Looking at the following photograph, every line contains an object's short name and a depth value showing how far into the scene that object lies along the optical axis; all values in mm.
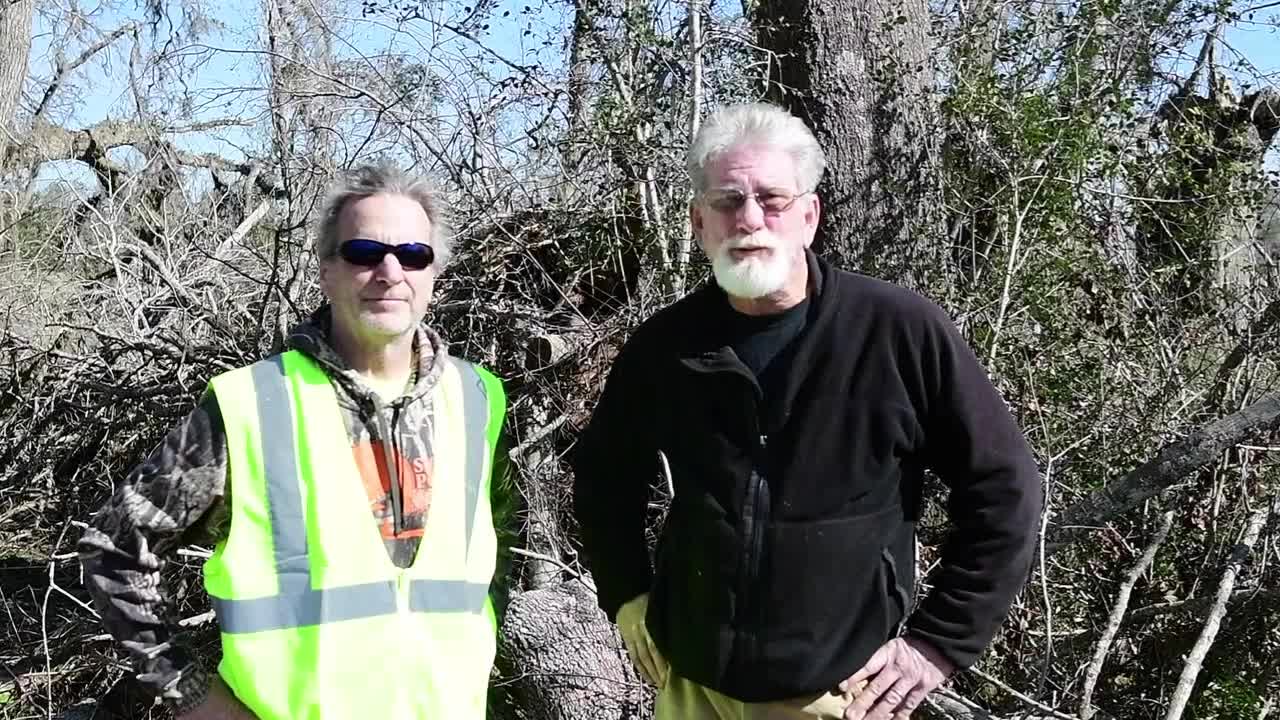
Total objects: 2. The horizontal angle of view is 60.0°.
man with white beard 2371
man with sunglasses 2293
